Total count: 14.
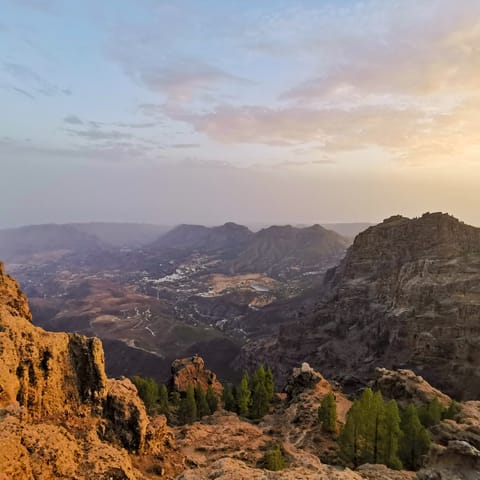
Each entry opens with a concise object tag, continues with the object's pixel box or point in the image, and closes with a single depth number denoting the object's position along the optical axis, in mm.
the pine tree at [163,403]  68188
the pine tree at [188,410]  67125
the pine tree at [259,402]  70375
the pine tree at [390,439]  44050
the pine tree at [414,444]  46031
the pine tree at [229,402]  73250
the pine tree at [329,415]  54781
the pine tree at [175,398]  76312
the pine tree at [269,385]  75000
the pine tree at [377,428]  44875
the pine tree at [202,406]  70375
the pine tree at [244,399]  70625
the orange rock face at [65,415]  23047
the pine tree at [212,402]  73500
